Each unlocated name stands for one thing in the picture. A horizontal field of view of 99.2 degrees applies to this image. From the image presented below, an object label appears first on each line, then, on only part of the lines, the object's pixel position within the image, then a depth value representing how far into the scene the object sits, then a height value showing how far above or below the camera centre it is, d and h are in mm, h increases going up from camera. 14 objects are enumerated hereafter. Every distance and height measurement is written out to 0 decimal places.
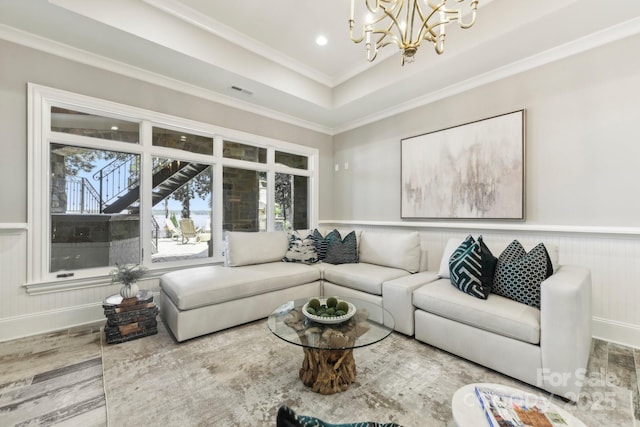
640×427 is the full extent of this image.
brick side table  2422 -966
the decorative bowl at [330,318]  1800 -698
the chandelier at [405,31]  1753 +1263
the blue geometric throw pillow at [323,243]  3756 -408
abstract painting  2936 +528
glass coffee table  1626 -764
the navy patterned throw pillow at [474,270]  2227 -470
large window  2672 +316
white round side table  986 -753
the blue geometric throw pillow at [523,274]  2049 -463
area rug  1540 -1148
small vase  2572 -743
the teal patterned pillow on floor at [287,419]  590 -447
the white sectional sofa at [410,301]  1706 -751
